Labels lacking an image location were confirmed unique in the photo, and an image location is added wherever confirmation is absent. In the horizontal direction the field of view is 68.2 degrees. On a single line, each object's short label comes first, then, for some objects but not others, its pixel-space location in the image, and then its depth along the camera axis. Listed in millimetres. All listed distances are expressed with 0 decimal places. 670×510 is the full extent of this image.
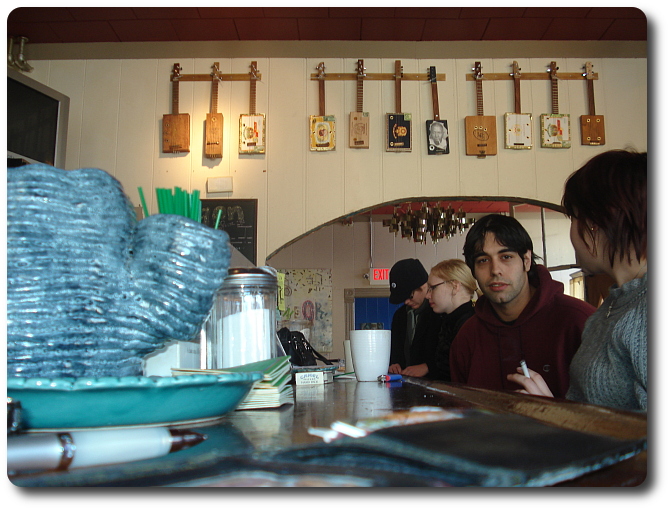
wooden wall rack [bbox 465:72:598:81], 2797
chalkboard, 2729
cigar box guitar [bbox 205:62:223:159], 2752
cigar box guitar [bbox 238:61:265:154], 2764
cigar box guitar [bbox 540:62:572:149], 2762
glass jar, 734
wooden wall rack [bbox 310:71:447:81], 2807
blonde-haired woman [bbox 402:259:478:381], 2365
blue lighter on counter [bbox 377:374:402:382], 1120
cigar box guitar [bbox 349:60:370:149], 2752
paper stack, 581
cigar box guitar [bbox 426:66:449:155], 2750
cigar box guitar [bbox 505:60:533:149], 2760
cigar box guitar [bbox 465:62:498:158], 2746
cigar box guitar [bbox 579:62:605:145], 2746
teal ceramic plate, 325
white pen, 276
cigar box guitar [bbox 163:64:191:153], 2766
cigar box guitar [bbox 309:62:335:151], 2764
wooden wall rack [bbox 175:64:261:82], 2814
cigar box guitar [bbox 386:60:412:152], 2758
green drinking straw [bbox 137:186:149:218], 462
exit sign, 6316
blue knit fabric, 409
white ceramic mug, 1173
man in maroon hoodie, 1583
